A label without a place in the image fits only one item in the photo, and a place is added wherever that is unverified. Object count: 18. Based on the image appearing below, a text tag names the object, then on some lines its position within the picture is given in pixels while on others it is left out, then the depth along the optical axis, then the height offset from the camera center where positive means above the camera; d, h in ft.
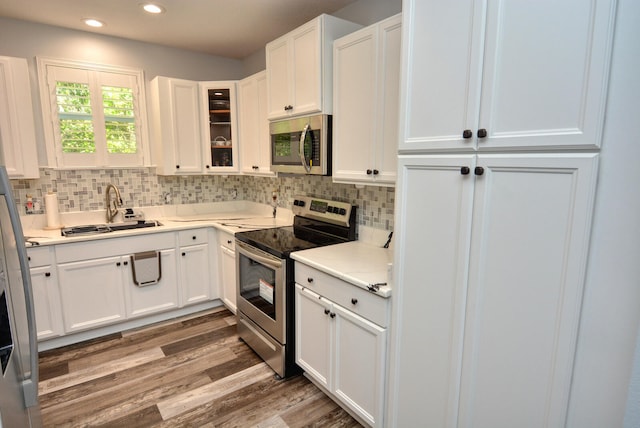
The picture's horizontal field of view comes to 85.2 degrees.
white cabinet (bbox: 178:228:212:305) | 10.60 -3.15
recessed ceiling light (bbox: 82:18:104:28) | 9.25 +3.76
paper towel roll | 9.75 -1.31
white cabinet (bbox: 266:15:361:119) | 7.33 +2.21
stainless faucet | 10.68 -1.25
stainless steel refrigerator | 3.05 -1.63
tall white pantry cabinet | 3.35 -0.40
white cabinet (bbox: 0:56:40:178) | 8.77 +1.10
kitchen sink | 9.58 -1.87
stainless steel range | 7.53 -2.44
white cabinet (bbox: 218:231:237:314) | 10.28 -3.20
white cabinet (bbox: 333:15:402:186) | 6.26 +1.18
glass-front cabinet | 11.27 +1.21
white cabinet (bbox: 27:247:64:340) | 8.51 -3.24
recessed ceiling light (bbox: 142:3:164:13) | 8.24 +3.71
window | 9.89 +1.46
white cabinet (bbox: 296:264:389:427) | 5.67 -3.18
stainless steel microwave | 7.63 +0.46
